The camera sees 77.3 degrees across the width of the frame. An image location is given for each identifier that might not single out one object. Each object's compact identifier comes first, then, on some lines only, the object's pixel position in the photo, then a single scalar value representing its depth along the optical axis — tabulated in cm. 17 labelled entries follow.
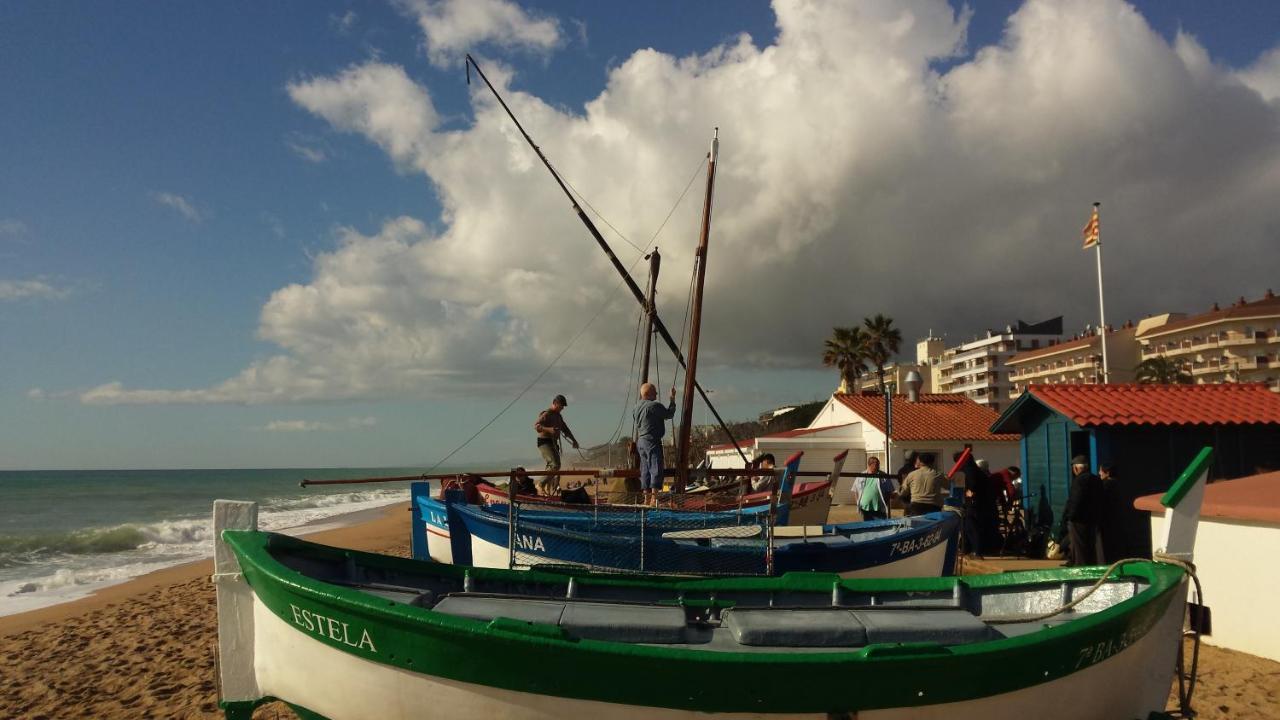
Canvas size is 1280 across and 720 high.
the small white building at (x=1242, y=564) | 768
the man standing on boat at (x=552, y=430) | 1520
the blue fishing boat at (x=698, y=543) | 962
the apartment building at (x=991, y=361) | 10756
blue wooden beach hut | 1339
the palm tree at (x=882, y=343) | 5266
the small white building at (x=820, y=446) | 2988
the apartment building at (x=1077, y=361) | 7969
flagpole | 2257
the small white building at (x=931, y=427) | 2777
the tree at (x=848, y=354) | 5328
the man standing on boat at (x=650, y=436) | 1223
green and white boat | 438
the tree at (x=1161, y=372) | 6760
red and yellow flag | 2431
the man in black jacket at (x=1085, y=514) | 995
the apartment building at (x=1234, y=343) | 7138
